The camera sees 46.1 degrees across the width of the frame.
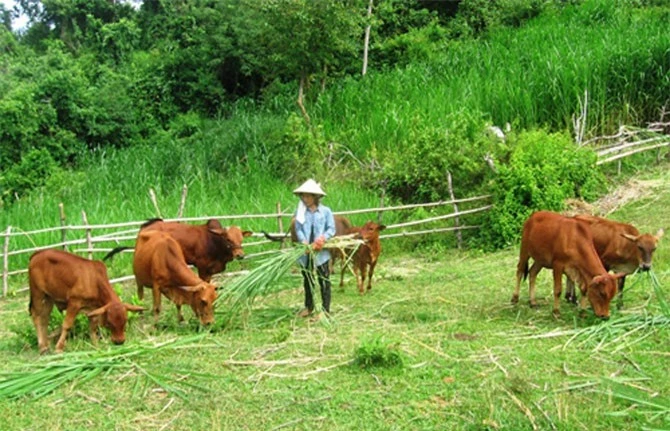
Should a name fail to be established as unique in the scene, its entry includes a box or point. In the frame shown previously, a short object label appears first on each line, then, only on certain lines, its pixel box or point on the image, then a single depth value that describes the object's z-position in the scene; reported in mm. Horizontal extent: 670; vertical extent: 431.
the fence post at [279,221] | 10734
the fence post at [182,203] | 10789
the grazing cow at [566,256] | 6508
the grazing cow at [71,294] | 6520
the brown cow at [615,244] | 7160
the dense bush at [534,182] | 10977
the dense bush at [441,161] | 12156
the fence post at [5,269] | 9734
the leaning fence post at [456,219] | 11477
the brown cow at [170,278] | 7098
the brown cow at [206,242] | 8562
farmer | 7271
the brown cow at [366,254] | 8789
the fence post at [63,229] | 9930
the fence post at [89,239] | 10008
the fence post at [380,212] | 11477
